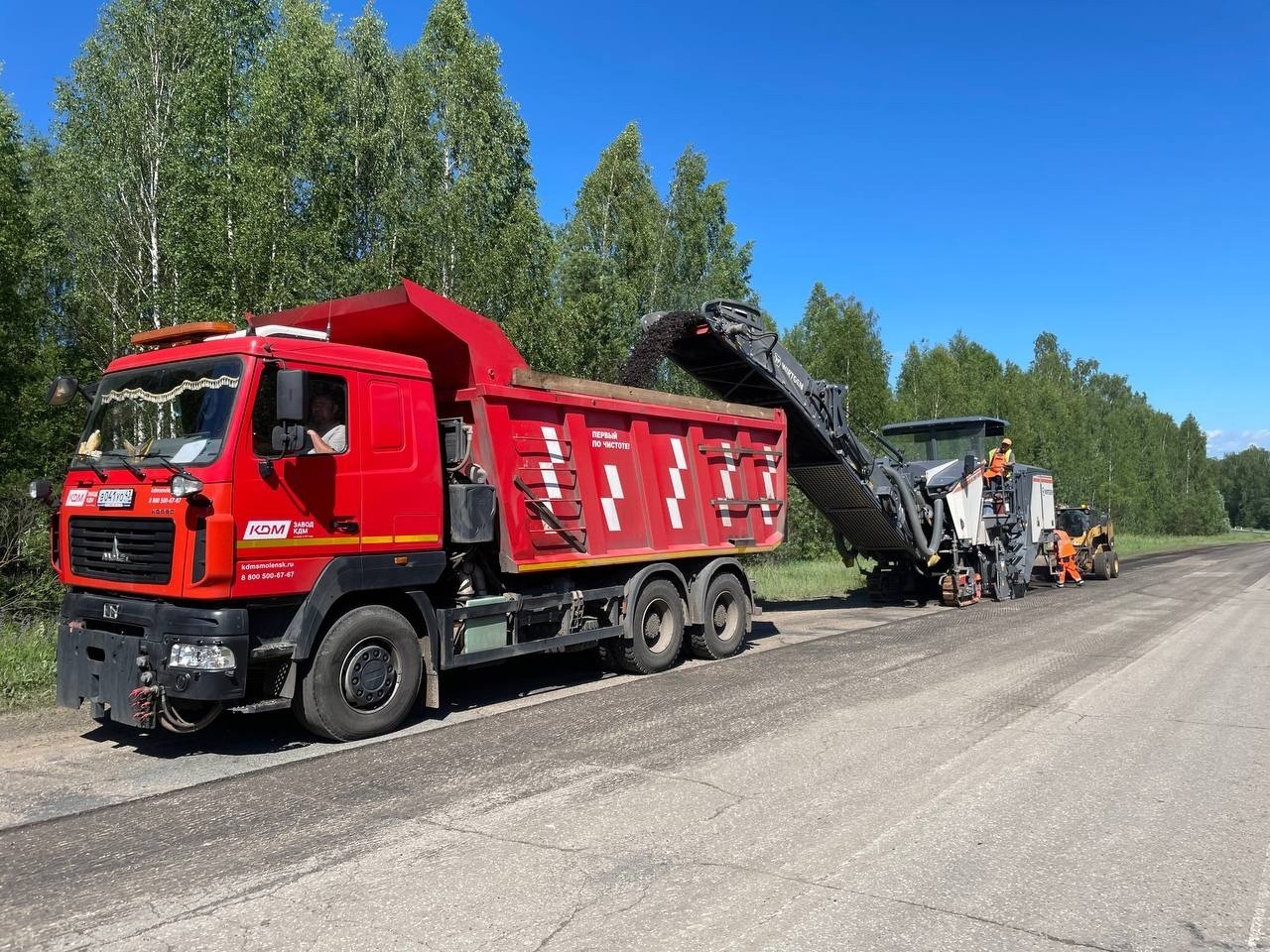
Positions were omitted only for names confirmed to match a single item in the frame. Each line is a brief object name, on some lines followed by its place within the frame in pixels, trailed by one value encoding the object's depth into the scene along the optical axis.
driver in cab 6.25
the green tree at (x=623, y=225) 25.05
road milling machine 11.64
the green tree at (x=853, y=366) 32.91
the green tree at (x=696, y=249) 28.89
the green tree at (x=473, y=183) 18.69
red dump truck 5.65
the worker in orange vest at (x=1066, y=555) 20.48
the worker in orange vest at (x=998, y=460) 16.28
